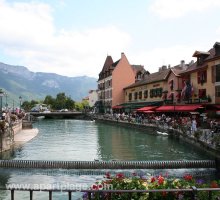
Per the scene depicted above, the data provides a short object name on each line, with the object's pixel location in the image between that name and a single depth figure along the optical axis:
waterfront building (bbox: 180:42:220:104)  30.83
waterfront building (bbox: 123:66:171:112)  46.17
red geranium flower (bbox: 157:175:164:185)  6.40
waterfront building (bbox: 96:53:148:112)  63.24
